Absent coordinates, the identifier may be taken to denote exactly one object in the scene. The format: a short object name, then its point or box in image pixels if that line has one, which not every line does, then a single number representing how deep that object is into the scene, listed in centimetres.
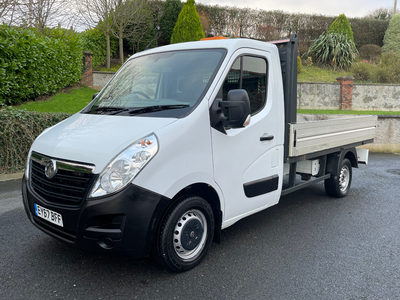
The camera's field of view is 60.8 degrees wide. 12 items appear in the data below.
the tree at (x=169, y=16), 2217
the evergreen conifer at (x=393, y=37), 2602
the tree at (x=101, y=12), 1875
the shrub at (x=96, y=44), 1945
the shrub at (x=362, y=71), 1958
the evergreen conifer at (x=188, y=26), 1934
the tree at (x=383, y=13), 3459
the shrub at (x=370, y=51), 2547
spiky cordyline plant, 2244
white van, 273
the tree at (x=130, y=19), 1884
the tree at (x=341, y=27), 2314
